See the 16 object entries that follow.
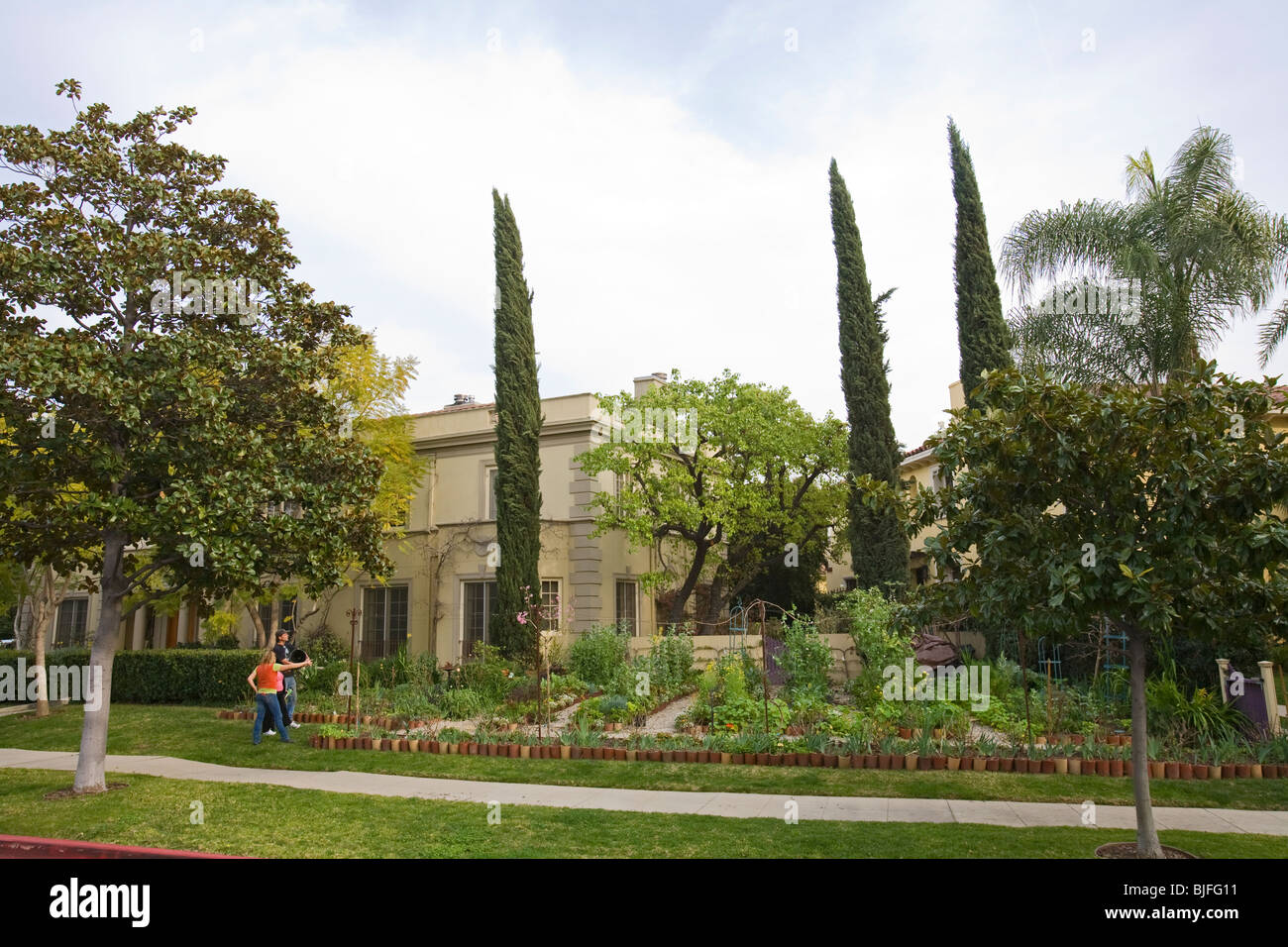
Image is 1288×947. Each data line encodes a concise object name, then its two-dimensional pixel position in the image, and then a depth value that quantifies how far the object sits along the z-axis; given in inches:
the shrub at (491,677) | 642.8
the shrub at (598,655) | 673.6
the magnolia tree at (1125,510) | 250.4
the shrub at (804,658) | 569.6
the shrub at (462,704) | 589.9
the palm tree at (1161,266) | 600.4
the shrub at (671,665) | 624.4
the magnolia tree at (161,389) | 375.6
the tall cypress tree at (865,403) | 735.7
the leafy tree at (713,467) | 838.5
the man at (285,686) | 560.4
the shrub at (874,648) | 537.0
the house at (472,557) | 864.3
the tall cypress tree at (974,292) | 708.7
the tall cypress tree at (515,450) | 764.0
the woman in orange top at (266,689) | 527.8
